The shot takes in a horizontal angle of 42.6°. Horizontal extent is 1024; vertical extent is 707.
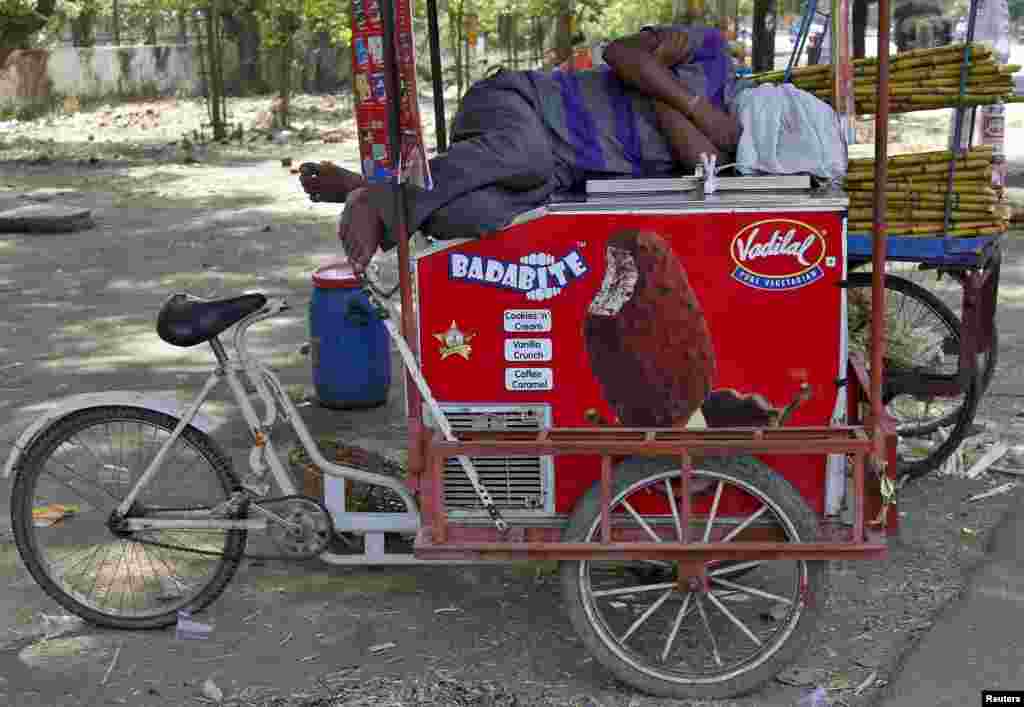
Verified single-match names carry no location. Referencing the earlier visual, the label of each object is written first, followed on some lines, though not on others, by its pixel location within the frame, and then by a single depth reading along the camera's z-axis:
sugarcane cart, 4.39
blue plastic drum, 6.00
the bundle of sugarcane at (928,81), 4.38
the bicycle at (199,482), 3.88
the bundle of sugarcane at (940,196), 4.39
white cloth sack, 3.86
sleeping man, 3.69
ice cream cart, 3.46
